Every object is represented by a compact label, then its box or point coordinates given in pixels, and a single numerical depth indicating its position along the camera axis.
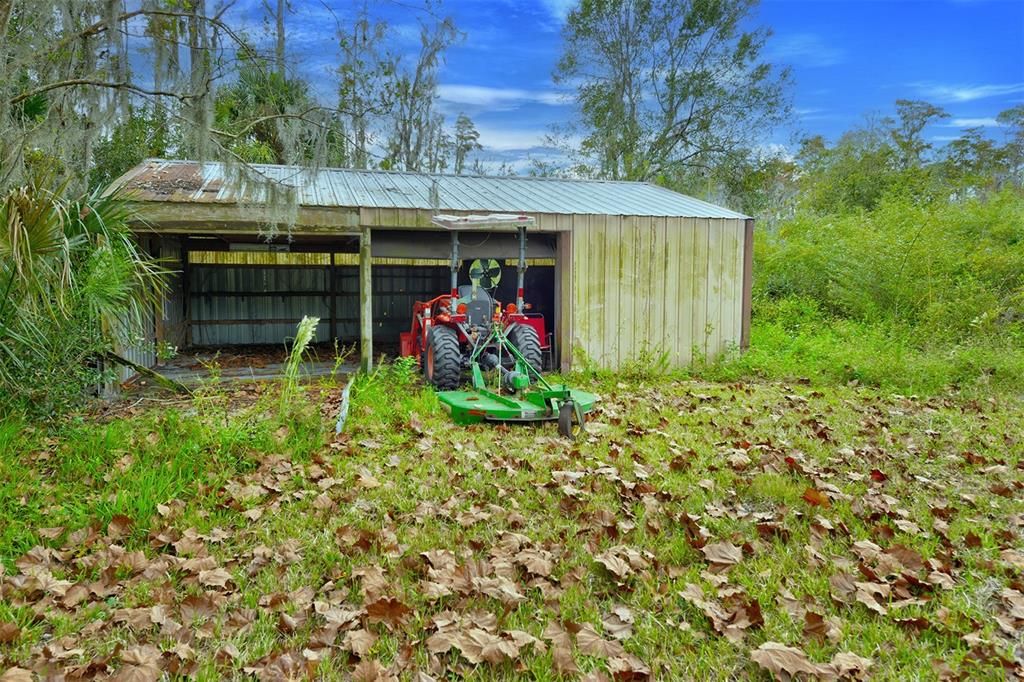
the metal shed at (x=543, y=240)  7.23
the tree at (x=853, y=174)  15.03
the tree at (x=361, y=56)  5.60
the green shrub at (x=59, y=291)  3.64
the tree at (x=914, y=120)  18.03
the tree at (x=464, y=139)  18.45
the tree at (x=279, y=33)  5.46
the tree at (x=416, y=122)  14.54
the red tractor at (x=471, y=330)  6.40
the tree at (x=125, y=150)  11.07
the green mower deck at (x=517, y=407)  5.03
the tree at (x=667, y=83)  19.28
